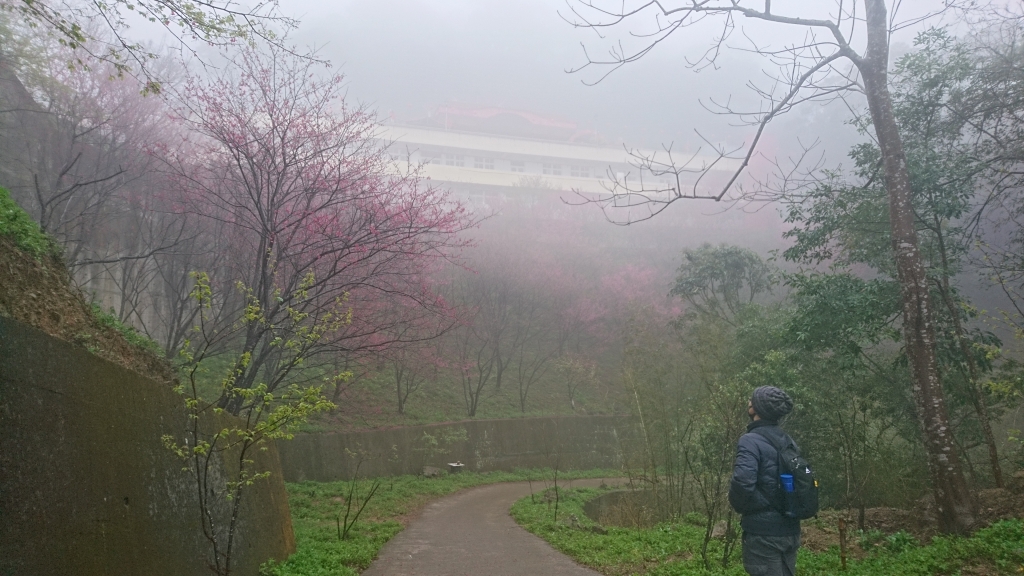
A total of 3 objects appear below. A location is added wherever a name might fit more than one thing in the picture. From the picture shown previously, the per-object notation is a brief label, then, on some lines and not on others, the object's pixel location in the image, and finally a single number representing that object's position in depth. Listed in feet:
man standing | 11.78
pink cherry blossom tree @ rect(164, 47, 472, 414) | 26.99
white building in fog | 126.62
